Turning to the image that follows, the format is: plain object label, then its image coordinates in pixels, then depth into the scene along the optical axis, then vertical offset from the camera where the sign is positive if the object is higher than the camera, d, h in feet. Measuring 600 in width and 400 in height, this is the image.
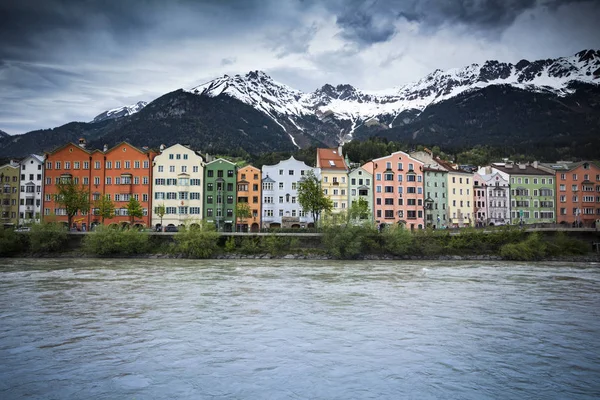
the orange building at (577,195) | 320.70 +20.40
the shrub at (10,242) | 201.75 -6.53
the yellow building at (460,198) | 302.45 +17.71
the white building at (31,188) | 286.87 +23.09
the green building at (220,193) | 273.33 +18.99
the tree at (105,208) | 253.03 +9.71
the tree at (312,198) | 244.42 +14.23
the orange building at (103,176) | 271.69 +29.05
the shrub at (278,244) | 208.33 -7.81
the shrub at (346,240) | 201.46 -6.19
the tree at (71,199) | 246.06 +14.20
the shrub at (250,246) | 209.15 -8.67
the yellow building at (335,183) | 279.90 +25.02
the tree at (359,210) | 226.67 +8.00
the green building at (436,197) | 294.46 +17.81
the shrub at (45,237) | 203.62 -4.51
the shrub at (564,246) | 211.82 -9.05
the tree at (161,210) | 261.05 +8.64
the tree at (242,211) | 257.34 +8.14
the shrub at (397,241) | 207.31 -6.58
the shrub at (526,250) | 203.10 -10.34
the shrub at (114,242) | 202.59 -6.58
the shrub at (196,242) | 203.10 -6.73
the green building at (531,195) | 317.63 +20.18
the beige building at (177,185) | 271.90 +23.45
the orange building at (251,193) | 275.59 +18.97
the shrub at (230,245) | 211.00 -8.34
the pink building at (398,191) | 284.61 +20.60
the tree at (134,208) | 254.88 +9.72
